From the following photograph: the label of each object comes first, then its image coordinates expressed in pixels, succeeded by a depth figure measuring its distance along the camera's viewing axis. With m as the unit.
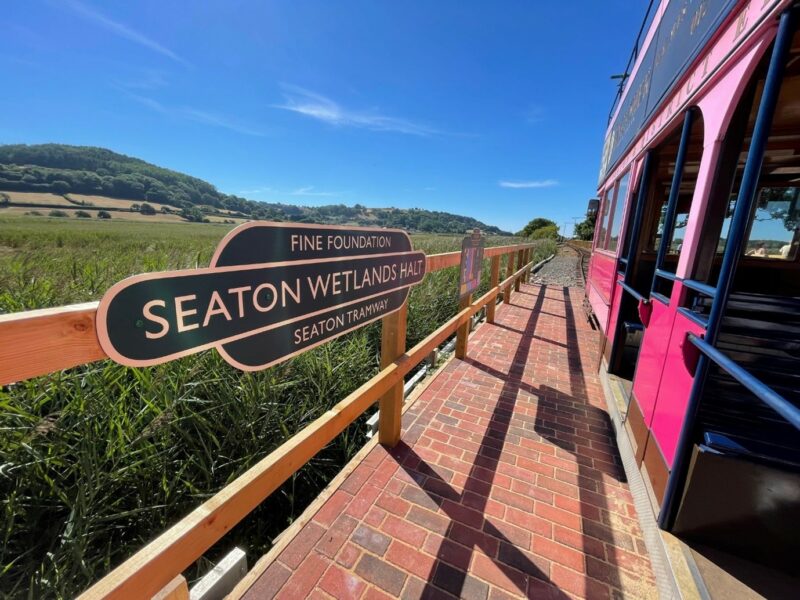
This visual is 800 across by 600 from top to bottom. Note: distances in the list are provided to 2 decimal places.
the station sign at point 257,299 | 0.86
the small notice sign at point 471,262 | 3.48
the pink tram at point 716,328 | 1.49
